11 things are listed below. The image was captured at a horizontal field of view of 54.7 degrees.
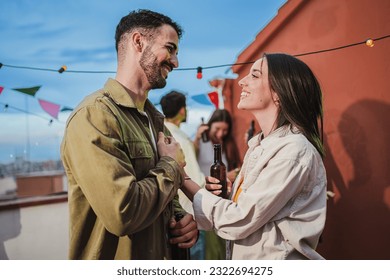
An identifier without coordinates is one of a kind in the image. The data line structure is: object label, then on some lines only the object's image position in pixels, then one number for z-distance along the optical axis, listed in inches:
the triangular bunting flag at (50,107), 71.4
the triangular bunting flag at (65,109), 72.7
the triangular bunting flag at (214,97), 87.1
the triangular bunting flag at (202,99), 85.5
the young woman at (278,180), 38.6
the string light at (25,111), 67.4
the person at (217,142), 89.1
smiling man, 33.6
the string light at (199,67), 58.3
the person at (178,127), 79.0
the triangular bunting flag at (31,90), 68.1
